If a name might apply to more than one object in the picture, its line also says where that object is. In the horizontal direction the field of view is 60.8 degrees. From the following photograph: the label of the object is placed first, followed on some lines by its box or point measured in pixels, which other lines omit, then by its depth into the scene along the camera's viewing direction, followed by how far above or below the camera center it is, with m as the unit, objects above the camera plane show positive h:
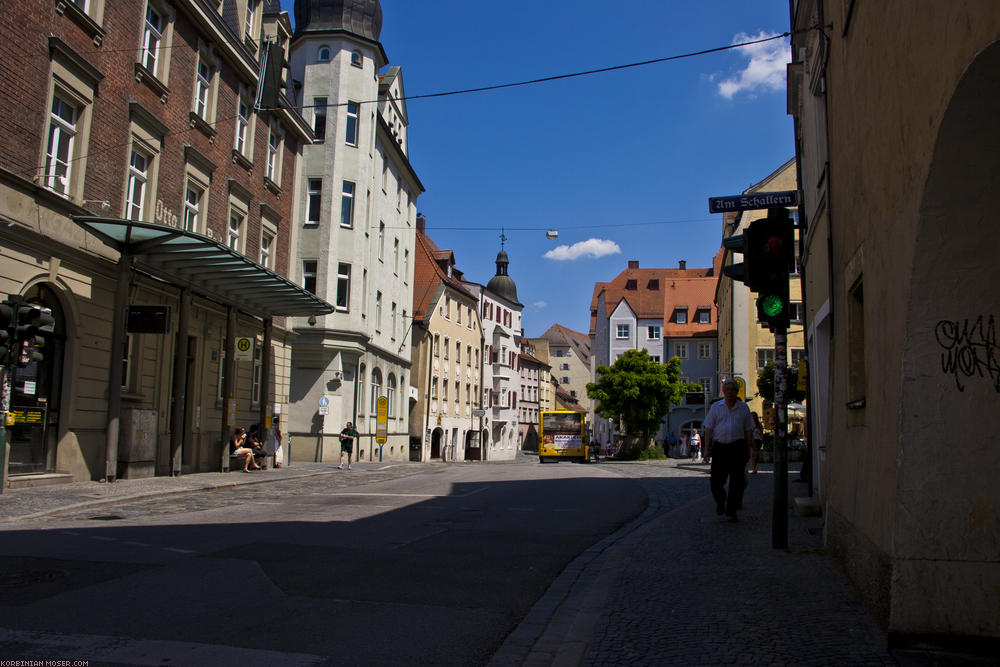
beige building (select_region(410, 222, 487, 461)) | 55.53 +4.74
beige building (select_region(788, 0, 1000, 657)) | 4.18 +0.61
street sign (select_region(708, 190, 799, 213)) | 9.33 +2.57
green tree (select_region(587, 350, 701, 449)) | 56.41 +2.88
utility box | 18.47 -0.49
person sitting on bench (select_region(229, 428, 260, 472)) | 24.22 -0.74
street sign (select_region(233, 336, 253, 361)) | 24.42 +2.12
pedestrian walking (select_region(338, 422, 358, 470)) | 29.52 -0.48
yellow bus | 50.03 -0.23
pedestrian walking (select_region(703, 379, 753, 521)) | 10.91 -0.05
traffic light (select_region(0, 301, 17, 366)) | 12.68 +1.31
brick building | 15.96 +3.78
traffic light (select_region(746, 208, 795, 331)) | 8.29 +1.69
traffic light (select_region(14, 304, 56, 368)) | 13.06 +1.36
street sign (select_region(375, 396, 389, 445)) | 36.29 +0.19
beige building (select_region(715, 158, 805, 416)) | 51.94 +6.07
